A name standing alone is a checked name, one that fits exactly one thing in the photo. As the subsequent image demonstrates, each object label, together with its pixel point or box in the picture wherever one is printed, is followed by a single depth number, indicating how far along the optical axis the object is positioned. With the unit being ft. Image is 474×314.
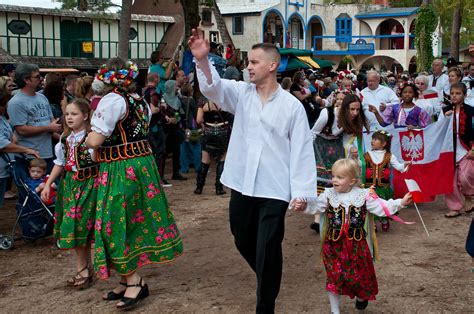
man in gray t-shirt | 24.09
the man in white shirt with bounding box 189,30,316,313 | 14.97
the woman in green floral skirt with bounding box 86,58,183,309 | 16.52
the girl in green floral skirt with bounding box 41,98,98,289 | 17.62
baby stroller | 23.35
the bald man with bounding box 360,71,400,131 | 32.50
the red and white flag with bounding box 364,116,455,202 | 29.19
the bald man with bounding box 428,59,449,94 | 41.14
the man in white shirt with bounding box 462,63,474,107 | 28.31
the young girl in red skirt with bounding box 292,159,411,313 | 16.03
